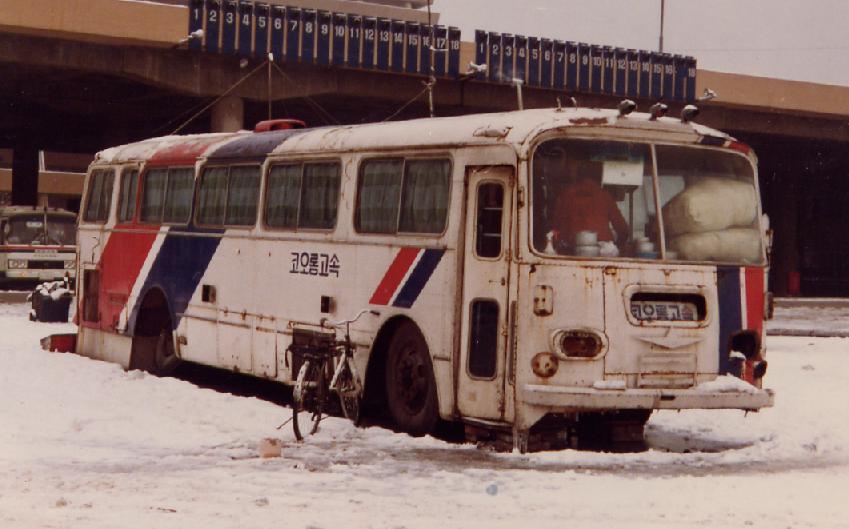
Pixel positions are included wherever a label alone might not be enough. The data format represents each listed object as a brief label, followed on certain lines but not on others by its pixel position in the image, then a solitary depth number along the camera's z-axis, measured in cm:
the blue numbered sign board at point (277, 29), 4272
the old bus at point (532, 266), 1234
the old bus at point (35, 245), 4222
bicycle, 1341
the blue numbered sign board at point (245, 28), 4203
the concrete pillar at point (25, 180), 7012
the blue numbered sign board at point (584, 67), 4716
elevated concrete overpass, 4038
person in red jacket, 1249
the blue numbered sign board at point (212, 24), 4125
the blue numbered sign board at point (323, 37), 4361
